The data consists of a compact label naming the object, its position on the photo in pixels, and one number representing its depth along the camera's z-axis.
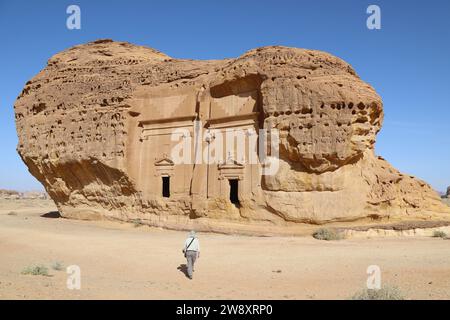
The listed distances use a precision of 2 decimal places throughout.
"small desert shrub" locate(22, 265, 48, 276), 9.81
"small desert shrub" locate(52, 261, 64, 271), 10.90
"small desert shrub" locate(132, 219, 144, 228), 22.62
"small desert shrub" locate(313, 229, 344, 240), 16.64
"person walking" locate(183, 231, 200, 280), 10.53
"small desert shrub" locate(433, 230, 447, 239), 17.28
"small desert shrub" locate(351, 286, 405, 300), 7.15
